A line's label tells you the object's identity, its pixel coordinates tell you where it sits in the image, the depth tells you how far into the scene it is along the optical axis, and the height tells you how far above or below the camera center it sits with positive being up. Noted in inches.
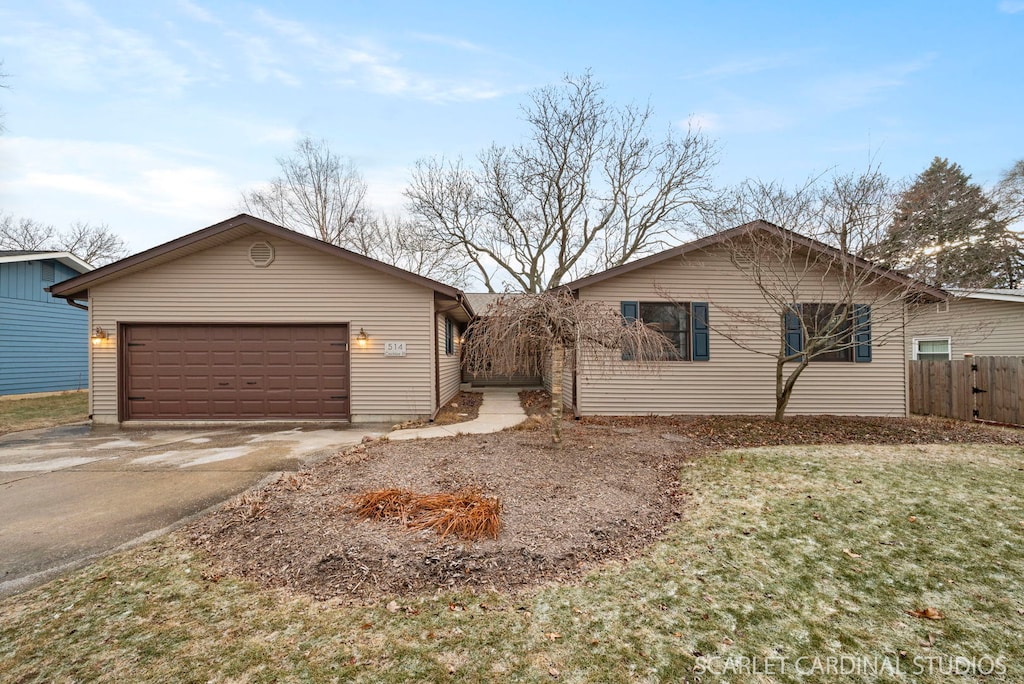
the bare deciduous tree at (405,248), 834.8 +223.3
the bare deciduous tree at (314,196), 914.1 +347.8
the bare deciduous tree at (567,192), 729.0 +290.0
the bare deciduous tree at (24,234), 993.5 +297.5
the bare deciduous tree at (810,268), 292.5 +62.8
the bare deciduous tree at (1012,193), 605.7 +224.8
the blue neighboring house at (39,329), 494.7 +37.1
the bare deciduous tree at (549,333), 201.3 +8.2
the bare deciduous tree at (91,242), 1037.8 +287.7
